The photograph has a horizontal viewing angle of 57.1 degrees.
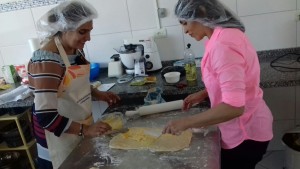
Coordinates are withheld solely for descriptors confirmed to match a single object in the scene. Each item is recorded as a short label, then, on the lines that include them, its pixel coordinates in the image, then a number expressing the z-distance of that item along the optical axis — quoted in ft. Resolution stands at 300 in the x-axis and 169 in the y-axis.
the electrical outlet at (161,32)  7.01
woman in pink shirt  3.26
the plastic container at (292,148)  5.71
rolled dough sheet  3.82
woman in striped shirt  4.00
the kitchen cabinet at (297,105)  6.81
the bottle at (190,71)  5.67
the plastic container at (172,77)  5.83
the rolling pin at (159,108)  4.82
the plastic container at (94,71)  7.23
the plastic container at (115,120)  4.53
